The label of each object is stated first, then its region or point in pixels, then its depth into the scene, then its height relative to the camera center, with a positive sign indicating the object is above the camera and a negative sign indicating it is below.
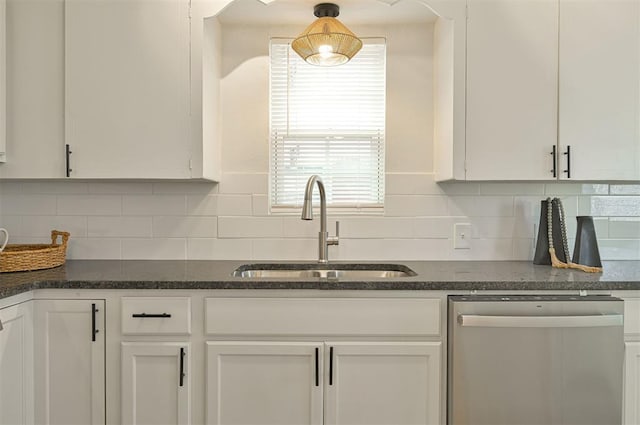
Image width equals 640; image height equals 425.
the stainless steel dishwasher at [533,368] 1.57 -0.58
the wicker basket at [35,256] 1.76 -0.21
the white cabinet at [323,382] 1.61 -0.65
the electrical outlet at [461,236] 2.20 -0.14
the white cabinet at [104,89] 1.87 +0.51
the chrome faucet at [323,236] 2.03 -0.13
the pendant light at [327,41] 1.89 +0.73
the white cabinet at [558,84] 1.88 +0.54
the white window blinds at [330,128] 2.22 +0.41
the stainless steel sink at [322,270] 2.12 -0.31
